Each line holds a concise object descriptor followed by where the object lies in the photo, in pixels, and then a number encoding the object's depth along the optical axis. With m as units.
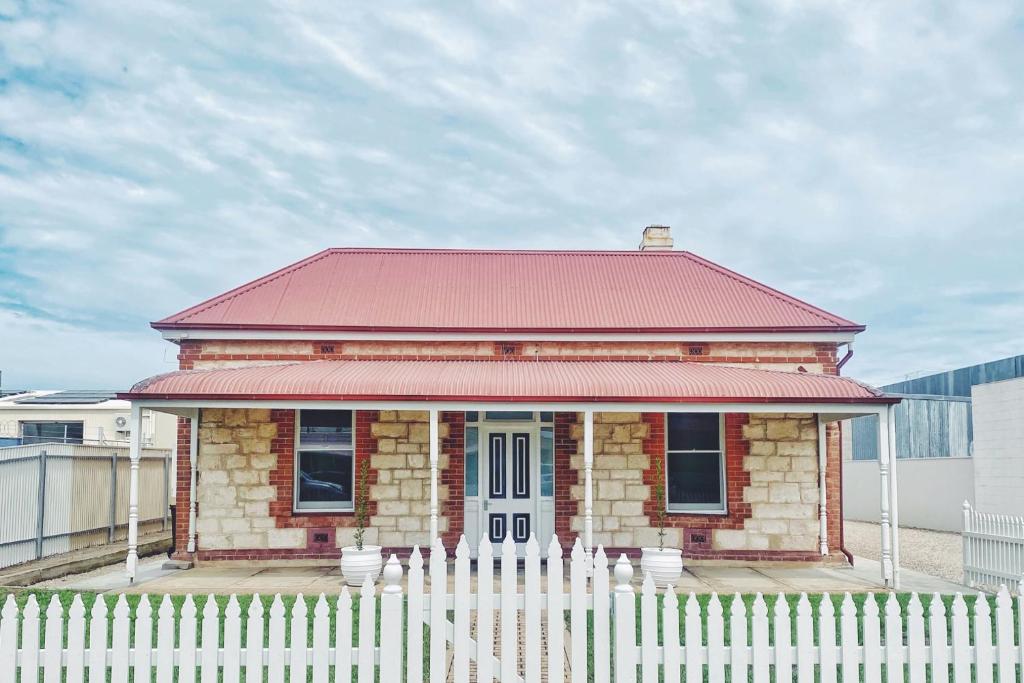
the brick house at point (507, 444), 13.69
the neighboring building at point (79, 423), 26.61
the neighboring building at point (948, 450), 18.14
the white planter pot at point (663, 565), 11.52
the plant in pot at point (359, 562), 11.55
